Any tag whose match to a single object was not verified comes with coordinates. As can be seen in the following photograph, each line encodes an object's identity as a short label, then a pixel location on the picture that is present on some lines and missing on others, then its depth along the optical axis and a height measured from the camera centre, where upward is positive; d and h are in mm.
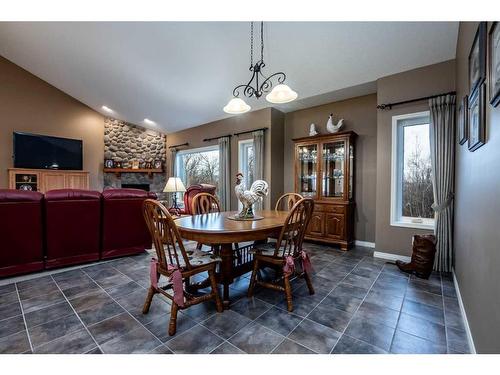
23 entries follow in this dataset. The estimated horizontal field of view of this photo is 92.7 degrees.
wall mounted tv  5406 +803
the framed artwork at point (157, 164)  7281 +653
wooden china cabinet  3836 +45
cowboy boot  2650 -797
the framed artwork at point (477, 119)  1425 +442
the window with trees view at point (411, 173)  3299 +178
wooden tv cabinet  5311 +149
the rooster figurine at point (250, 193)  2406 -76
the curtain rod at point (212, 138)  5409 +1142
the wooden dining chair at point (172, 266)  1712 -634
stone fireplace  6812 +1084
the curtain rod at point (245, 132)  4785 +1127
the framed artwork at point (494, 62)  1158 +645
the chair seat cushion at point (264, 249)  2230 -610
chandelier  2324 +889
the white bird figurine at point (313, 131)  4305 +990
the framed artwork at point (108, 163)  6648 +623
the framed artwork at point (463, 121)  1986 +594
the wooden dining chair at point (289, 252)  2021 -620
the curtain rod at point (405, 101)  2902 +1124
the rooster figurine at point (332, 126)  4053 +1024
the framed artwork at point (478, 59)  1448 +850
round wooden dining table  1844 -368
